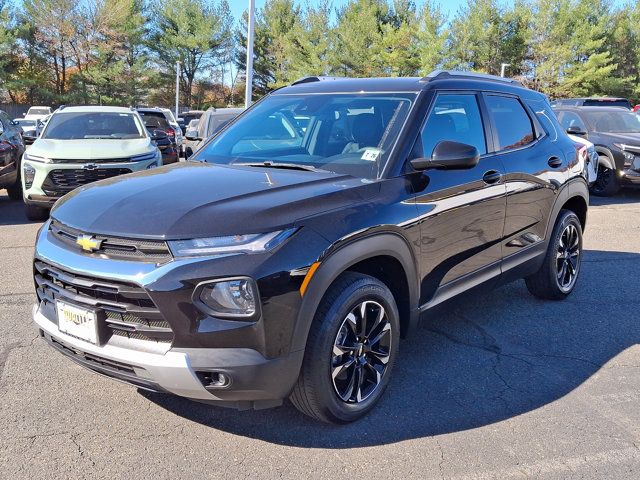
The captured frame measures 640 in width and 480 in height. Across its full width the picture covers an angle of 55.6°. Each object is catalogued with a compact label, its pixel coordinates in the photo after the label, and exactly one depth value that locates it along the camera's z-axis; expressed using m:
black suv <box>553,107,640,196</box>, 11.42
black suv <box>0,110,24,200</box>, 9.66
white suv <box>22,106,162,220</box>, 8.02
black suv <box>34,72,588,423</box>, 2.60
